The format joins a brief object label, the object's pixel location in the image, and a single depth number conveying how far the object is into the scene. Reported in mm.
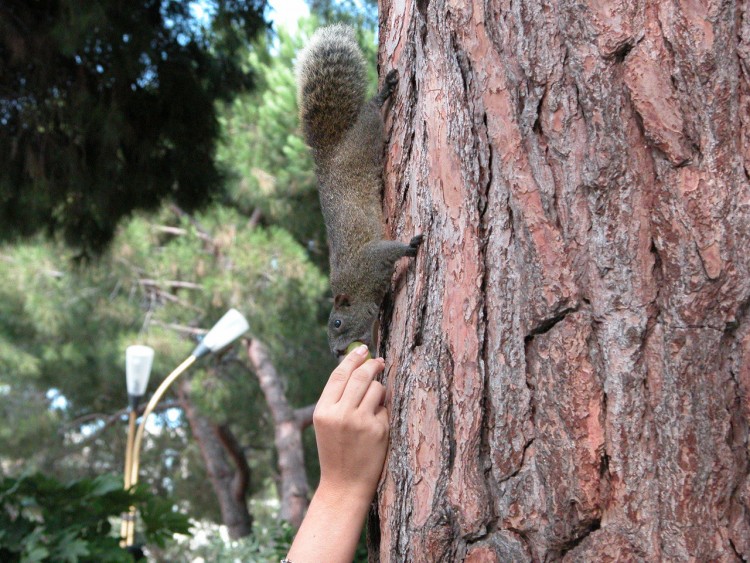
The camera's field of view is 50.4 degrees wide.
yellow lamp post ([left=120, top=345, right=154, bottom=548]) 4836
